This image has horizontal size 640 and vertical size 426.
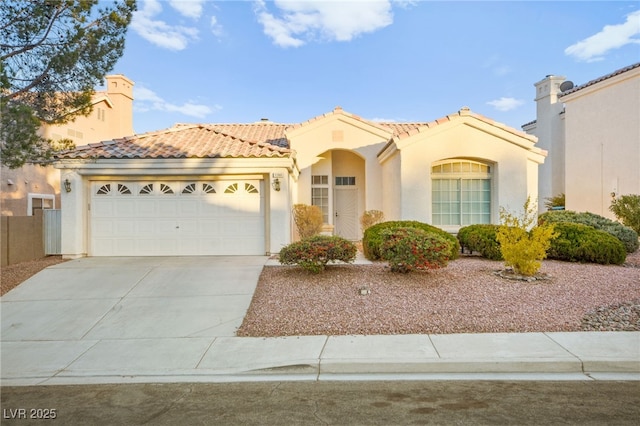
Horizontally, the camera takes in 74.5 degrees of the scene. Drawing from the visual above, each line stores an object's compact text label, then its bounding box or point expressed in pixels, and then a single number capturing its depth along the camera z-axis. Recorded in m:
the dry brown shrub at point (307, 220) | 14.29
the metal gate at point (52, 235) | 12.31
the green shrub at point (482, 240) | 11.19
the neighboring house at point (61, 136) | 16.41
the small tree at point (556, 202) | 21.62
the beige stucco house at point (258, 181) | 11.90
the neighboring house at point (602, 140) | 16.52
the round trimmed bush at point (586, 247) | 10.71
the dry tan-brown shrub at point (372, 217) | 14.85
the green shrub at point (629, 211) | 14.01
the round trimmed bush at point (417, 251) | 8.76
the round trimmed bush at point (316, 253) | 9.23
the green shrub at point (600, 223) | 12.44
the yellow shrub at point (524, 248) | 9.01
